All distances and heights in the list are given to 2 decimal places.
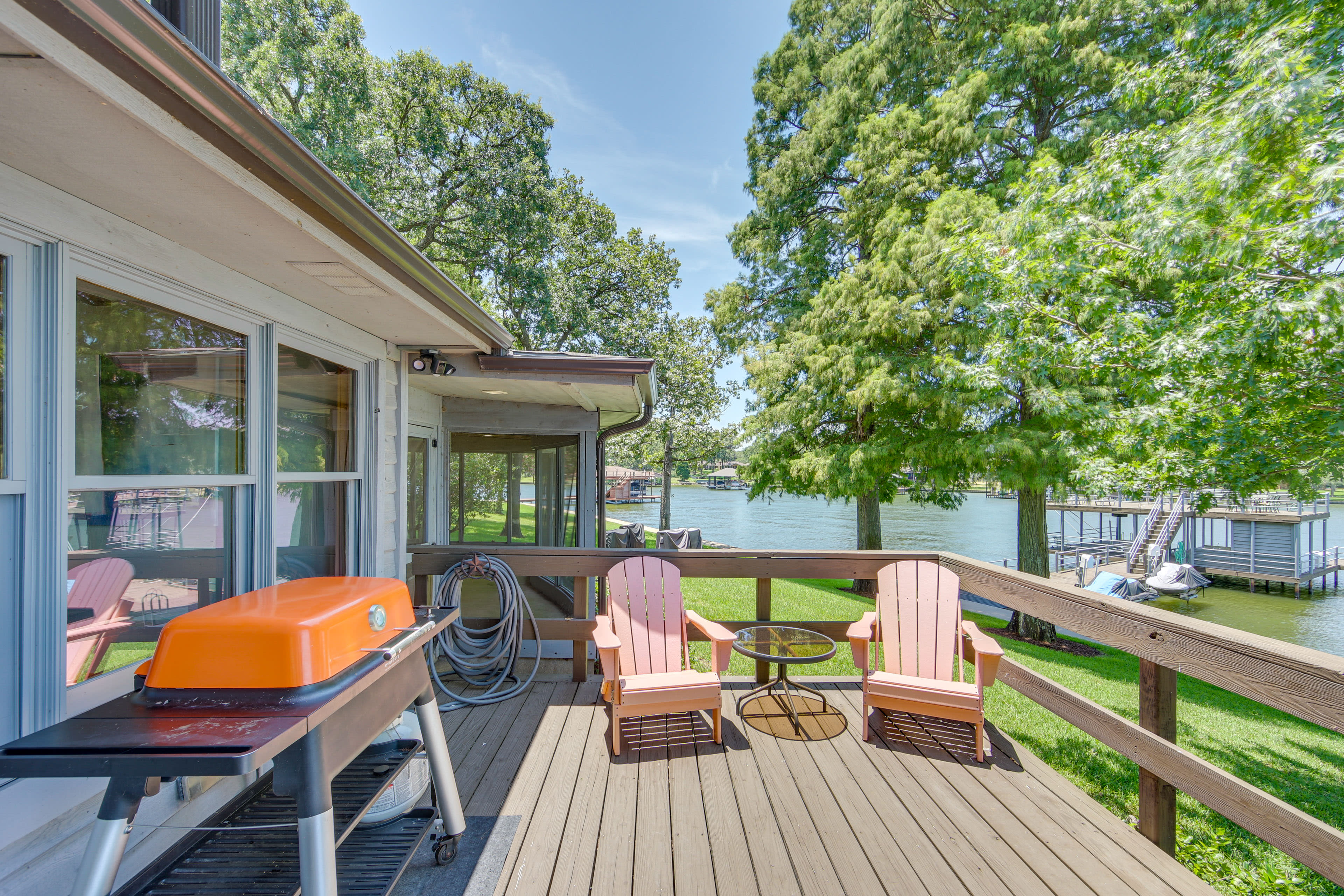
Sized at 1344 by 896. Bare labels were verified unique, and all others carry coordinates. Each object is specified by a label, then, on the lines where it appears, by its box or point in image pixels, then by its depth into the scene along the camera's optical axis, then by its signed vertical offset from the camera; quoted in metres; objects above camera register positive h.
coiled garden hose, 3.34 -1.11
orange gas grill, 1.09 -0.56
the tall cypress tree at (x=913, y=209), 6.88 +3.37
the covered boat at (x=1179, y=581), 13.74 -3.13
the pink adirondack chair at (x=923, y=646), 2.59 -0.97
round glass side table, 2.89 -1.04
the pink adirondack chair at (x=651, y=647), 2.60 -0.99
